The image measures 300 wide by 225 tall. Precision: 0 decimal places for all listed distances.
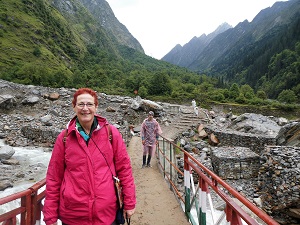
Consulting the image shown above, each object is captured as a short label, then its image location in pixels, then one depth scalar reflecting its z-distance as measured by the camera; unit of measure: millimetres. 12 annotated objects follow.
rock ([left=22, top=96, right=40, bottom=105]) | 16906
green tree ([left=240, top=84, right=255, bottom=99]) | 45828
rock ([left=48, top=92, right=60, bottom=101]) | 18031
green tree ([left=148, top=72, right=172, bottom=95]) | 43131
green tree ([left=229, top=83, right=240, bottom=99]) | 43256
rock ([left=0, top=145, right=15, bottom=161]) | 9250
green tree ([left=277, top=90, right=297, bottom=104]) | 55681
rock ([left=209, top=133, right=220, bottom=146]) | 15652
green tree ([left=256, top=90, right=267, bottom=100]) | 55622
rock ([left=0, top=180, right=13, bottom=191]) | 6871
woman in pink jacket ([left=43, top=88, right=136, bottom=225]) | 2020
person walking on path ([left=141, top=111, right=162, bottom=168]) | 7957
